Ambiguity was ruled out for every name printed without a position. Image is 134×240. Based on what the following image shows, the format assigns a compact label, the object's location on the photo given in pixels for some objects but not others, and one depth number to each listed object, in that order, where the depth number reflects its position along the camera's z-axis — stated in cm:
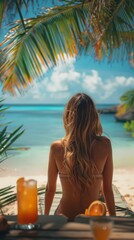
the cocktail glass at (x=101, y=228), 101
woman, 165
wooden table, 116
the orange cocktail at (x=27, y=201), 123
